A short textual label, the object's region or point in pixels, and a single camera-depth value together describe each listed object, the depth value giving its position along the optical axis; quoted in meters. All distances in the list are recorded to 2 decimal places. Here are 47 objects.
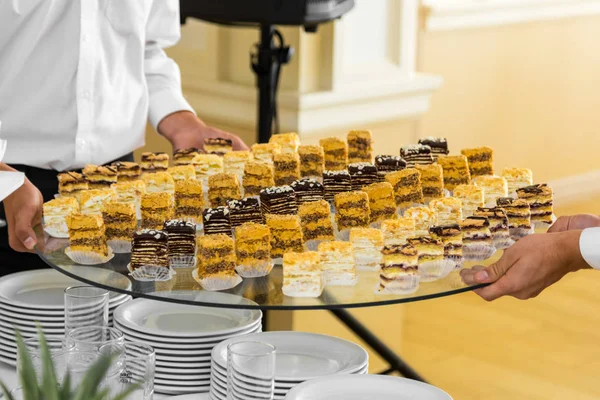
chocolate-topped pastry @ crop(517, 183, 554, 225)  2.95
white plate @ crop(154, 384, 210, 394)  2.60
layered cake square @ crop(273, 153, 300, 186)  3.17
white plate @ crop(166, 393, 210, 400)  2.58
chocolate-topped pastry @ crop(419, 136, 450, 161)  3.37
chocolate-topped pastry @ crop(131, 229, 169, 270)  2.61
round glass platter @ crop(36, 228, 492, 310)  2.48
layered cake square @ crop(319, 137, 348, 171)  3.33
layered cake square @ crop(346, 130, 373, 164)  3.37
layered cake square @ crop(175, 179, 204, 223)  2.97
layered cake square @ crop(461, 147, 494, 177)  3.28
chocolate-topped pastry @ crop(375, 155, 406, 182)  3.19
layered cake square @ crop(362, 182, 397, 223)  2.98
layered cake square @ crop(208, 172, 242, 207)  3.02
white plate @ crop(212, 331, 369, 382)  2.59
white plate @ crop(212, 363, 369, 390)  2.52
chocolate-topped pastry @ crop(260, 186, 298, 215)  2.93
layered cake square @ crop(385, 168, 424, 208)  3.05
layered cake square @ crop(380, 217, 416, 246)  2.79
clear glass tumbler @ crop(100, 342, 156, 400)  2.34
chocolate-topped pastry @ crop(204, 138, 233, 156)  3.28
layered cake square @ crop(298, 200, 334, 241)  2.84
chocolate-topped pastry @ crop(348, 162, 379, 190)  3.11
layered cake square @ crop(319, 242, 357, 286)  2.60
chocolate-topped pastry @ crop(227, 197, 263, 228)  2.85
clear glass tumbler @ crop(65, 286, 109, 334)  2.53
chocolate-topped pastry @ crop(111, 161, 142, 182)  3.09
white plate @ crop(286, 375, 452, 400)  2.47
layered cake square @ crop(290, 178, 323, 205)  3.02
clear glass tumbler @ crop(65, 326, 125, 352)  2.39
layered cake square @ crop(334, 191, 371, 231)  2.91
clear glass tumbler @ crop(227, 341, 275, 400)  2.33
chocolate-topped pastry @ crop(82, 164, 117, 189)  3.02
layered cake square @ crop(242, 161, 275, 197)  3.10
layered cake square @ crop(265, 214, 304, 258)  2.75
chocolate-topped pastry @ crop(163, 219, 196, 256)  2.69
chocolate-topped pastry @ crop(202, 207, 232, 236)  2.79
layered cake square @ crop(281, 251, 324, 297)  2.53
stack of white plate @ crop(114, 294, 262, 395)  2.60
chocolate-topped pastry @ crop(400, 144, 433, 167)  3.29
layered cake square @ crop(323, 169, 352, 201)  3.05
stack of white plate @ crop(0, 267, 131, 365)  2.68
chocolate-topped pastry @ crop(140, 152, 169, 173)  3.18
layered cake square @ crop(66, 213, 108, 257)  2.68
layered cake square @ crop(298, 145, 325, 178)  3.26
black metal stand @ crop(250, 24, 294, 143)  4.41
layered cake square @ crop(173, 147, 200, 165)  3.24
